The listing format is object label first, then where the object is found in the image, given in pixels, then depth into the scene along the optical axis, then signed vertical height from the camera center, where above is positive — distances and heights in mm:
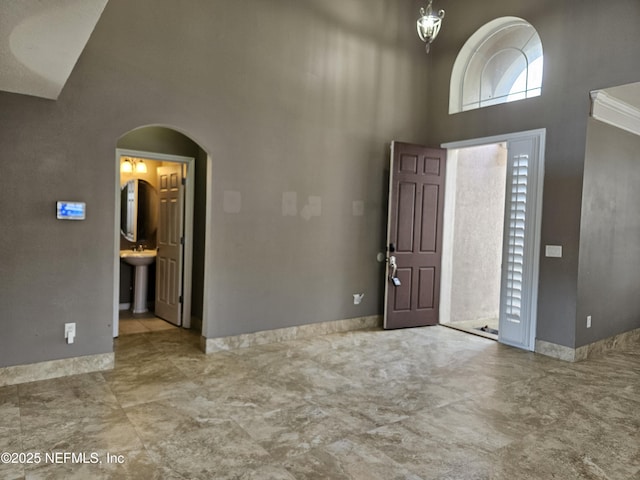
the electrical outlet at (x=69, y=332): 3619 -1006
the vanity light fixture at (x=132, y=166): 6074 +711
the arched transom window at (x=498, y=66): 5059 +2064
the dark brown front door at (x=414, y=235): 5441 -122
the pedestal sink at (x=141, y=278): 5918 -879
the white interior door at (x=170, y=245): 5438 -363
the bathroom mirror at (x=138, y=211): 6289 +74
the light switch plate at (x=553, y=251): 4594 -210
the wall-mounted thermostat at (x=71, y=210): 3537 +23
